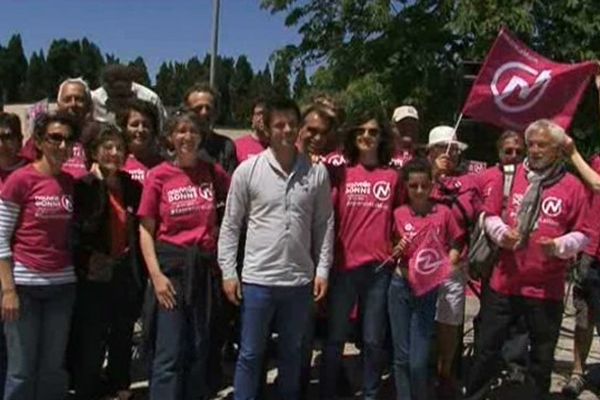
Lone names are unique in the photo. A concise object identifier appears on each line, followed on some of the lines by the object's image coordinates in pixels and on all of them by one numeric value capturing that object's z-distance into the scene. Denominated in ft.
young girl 15.43
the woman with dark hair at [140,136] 16.46
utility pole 48.32
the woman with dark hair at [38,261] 13.79
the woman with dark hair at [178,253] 14.57
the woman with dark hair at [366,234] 15.69
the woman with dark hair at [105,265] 15.24
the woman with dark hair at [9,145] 14.80
